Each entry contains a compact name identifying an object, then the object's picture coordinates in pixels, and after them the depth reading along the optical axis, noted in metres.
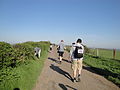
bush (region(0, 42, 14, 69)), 3.27
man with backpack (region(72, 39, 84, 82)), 4.22
